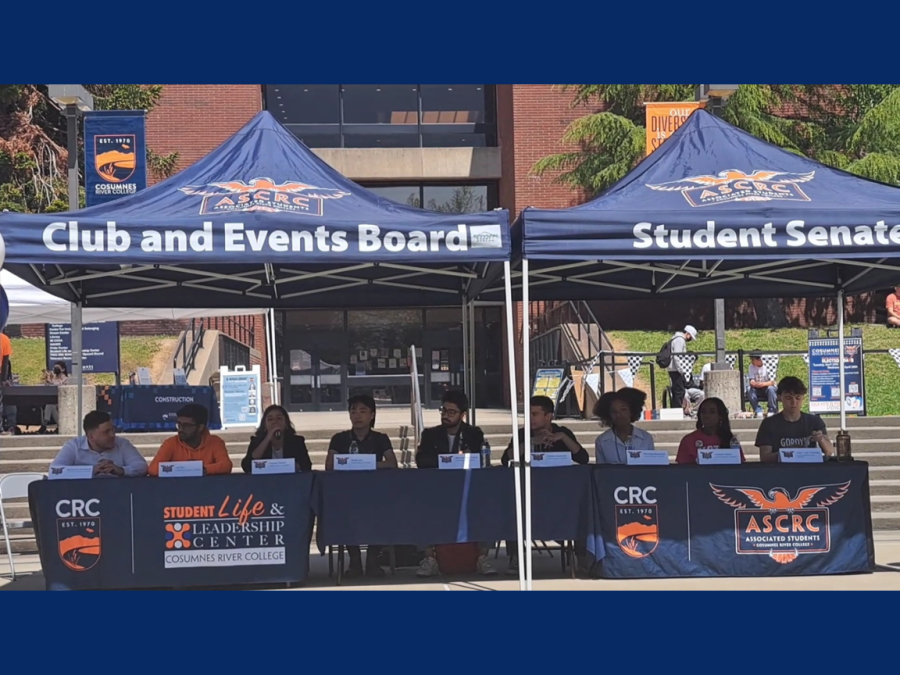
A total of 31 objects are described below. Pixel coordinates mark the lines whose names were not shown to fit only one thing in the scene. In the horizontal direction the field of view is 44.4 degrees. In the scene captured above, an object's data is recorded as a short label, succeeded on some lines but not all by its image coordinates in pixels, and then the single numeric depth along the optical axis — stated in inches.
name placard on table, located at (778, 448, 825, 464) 363.9
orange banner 661.3
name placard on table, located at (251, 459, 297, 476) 352.2
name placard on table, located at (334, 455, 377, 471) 358.0
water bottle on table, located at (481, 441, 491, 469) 373.1
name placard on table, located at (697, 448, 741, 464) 363.6
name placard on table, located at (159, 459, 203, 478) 347.6
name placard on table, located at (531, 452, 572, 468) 362.9
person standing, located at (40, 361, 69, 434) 711.7
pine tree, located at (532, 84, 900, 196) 1007.6
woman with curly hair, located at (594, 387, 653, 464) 372.2
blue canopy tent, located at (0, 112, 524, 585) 324.8
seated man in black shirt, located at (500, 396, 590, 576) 373.4
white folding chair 404.5
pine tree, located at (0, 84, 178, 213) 995.9
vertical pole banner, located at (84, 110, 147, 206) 599.2
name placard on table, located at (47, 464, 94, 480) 344.5
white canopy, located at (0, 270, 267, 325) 541.0
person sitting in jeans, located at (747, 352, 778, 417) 725.3
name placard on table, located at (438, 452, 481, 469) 358.9
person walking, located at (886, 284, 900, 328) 948.0
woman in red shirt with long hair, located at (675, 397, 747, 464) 377.7
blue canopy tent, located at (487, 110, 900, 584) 334.3
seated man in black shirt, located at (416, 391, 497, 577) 371.9
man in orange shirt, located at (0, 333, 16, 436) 636.7
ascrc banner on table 358.3
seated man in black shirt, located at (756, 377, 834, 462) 374.0
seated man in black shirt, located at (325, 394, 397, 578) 372.5
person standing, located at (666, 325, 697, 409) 744.3
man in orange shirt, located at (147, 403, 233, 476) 359.3
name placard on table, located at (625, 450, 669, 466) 362.6
